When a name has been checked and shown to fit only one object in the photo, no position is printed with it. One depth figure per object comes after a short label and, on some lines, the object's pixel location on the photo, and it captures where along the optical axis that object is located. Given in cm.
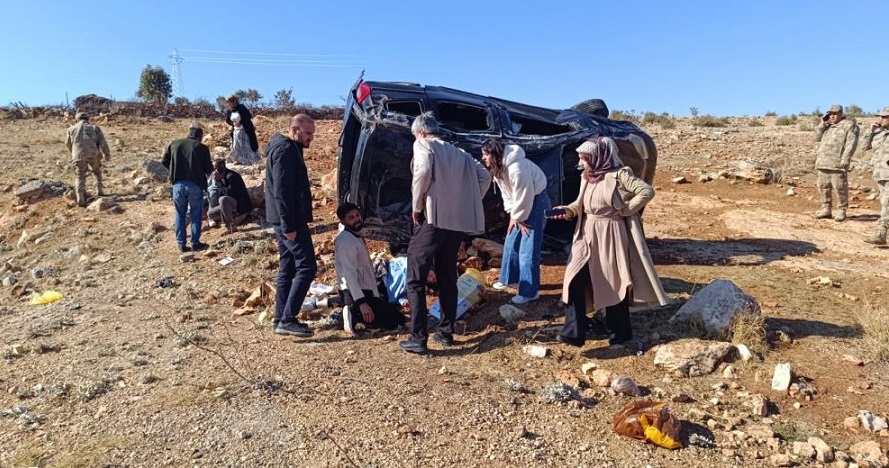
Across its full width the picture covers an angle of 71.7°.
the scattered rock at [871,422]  334
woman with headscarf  415
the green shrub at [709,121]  2152
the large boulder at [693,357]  411
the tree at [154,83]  3033
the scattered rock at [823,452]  310
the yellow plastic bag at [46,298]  643
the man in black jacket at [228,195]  823
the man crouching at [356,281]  490
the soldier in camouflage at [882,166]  764
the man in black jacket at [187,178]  747
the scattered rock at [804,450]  312
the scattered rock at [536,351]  441
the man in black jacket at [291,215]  459
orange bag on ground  323
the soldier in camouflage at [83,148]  966
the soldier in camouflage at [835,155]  889
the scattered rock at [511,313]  511
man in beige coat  420
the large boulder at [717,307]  450
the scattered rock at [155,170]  1110
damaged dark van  595
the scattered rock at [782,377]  379
